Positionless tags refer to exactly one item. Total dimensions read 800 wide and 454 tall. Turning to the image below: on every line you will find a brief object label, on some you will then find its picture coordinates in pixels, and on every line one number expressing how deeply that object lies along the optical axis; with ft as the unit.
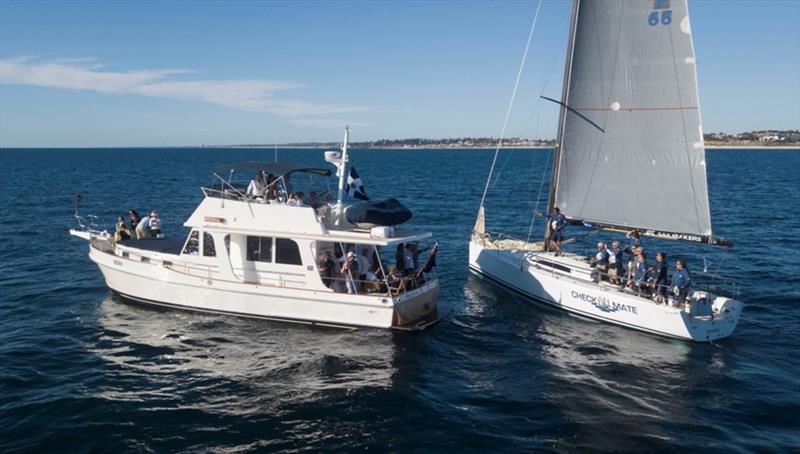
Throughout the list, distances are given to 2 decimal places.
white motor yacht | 56.59
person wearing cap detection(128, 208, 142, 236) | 71.61
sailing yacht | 59.57
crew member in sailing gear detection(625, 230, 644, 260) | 63.77
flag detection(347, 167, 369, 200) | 61.67
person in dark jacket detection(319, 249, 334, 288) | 58.29
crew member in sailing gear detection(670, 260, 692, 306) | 57.00
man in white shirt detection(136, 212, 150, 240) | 70.23
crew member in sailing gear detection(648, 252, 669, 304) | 58.75
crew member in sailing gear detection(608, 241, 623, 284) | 64.08
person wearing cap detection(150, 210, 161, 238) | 71.67
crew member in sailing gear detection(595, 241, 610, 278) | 64.95
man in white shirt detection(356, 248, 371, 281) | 58.75
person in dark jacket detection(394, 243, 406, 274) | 60.03
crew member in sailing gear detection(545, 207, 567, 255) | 71.56
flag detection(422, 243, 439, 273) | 60.83
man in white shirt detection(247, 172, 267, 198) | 61.77
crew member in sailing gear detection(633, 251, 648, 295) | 60.29
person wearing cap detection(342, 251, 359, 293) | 57.11
